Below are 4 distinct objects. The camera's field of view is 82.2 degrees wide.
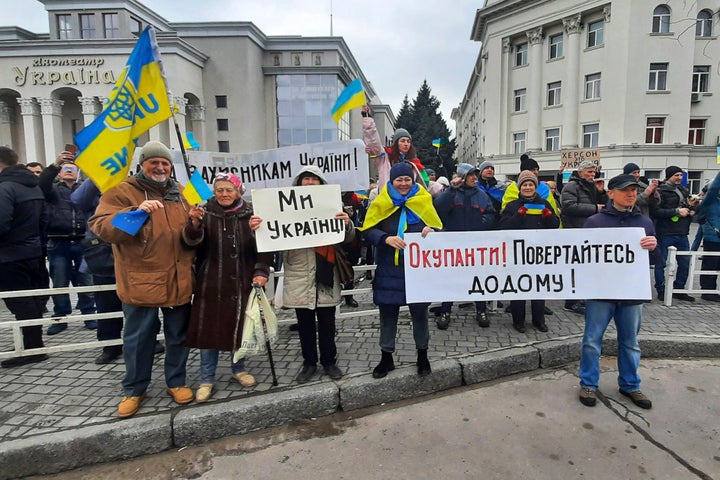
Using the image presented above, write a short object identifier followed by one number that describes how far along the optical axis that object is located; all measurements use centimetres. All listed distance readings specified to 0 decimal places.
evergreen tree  5501
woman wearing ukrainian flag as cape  391
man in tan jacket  332
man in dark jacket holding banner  373
